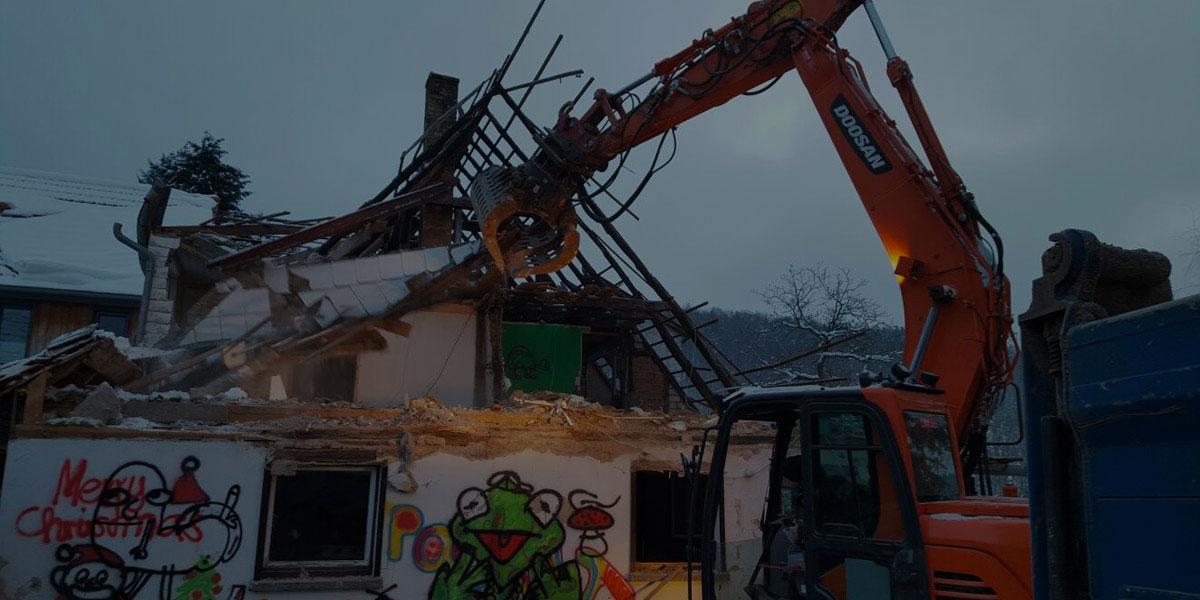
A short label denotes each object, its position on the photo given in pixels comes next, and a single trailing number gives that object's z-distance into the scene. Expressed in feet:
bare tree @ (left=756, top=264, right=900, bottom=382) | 79.51
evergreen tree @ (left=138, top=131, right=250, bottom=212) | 93.20
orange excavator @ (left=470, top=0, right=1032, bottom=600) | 13.69
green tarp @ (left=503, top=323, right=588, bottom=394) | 47.52
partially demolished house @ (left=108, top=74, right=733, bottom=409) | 36.27
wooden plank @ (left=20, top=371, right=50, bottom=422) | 24.48
